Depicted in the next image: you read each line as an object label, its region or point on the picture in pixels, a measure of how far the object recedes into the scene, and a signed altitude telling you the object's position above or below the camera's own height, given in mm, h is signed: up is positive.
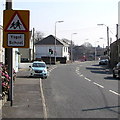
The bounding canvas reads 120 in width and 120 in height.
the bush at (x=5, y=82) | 11047 -865
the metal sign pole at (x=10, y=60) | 11406 -115
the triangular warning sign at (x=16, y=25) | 10562 +1045
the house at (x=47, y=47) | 102938 +3235
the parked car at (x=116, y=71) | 29141 -1309
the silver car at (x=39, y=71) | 28347 -1254
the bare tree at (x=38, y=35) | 133425 +9165
